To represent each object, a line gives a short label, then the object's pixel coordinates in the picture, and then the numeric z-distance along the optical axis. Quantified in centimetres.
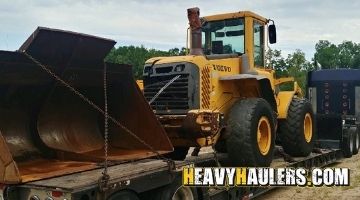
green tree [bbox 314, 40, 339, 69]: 7730
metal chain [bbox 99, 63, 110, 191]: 427
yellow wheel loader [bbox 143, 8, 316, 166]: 687
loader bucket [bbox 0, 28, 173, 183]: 496
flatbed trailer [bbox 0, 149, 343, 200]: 414
